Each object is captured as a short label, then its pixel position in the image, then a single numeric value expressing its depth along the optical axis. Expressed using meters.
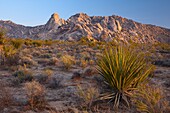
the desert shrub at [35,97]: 3.47
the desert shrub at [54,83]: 4.86
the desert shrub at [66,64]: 7.49
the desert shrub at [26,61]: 8.11
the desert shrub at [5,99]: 3.47
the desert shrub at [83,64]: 8.04
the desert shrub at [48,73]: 5.80
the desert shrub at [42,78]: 5.33
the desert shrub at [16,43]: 13.94
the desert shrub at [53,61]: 8.43
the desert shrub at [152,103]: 3.02
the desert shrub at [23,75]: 5.38
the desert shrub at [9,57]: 7.84
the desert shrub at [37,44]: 20.26
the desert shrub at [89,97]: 3.50
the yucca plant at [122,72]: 3.65
